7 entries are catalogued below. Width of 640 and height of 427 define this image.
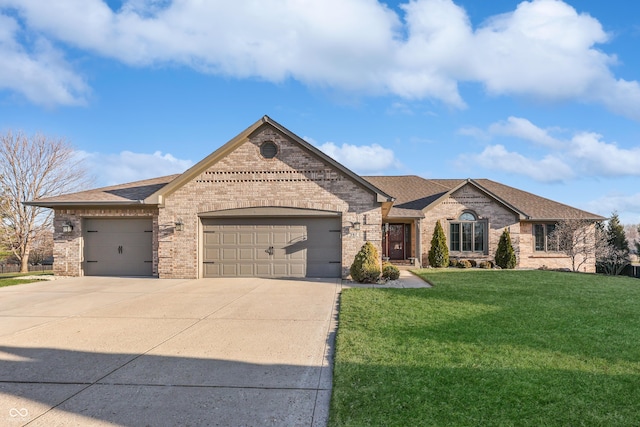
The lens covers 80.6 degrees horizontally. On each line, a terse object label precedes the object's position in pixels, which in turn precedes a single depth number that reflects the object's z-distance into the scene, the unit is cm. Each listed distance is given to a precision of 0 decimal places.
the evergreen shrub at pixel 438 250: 1955
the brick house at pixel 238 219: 1364
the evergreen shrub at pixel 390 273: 1332
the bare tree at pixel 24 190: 2636
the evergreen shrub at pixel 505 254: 1944
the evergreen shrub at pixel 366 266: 1251
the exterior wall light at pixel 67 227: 1434
